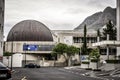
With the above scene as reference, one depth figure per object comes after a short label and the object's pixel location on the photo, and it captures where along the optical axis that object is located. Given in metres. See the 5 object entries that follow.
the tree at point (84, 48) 60.12
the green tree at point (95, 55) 39.88
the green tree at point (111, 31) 64.41
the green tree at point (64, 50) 64.20
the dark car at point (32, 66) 52.40
